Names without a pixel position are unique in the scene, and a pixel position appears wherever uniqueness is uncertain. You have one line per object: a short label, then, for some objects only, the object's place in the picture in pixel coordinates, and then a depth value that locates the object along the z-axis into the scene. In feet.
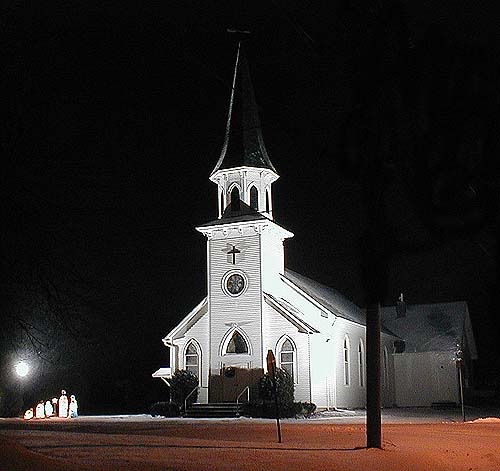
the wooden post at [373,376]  53.57
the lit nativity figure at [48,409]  127.44
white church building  130.00
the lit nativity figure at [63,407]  129.29
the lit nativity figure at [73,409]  130.26
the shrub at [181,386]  130.31
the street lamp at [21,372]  130.11
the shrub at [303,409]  119.44
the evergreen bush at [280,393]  118.11
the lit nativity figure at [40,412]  125.59
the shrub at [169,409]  128.57
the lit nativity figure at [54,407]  136.26
